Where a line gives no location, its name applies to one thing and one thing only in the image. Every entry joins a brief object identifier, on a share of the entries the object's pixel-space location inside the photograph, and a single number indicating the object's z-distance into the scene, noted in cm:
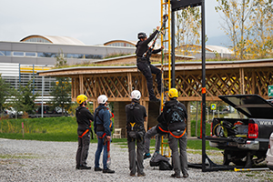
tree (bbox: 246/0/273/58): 2881
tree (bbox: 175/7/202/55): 3394
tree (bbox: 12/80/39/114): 4625
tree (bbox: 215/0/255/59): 2878
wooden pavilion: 2300
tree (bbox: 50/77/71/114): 4809
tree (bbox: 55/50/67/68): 4603
